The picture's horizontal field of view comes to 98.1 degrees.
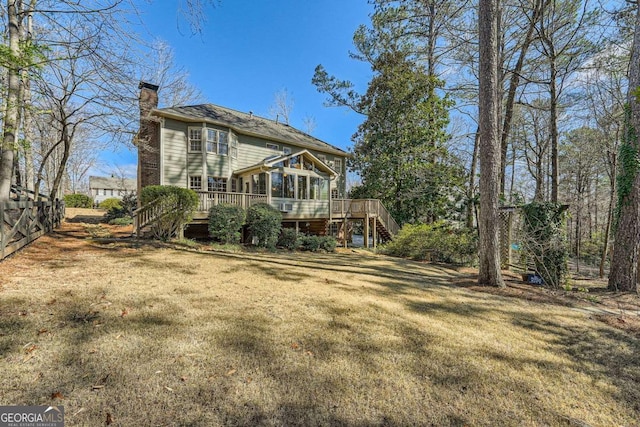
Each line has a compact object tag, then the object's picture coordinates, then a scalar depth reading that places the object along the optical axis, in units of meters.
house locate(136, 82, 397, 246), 13.48
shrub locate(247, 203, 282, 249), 11.53
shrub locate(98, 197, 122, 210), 25.74
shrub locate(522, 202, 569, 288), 7.14
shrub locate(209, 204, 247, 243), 10.67
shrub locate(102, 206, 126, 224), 19.68
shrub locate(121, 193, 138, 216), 20.22
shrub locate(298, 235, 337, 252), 12.82
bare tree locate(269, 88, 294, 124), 28.39
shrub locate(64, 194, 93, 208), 29.39
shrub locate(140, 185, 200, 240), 9.38
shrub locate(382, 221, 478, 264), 10.39
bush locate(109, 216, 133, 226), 17.39
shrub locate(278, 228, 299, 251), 12.42
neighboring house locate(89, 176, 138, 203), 51.13
